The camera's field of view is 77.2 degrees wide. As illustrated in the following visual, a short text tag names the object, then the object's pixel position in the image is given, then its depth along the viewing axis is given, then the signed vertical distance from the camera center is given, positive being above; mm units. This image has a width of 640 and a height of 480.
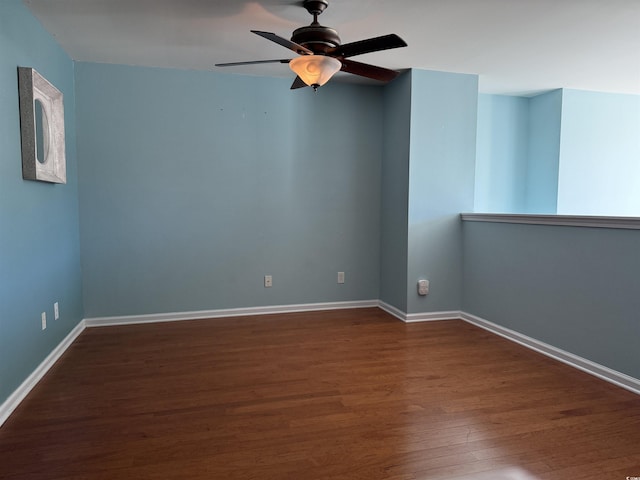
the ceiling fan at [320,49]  2111 +859
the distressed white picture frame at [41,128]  2350 +504
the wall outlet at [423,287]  3799 -734
